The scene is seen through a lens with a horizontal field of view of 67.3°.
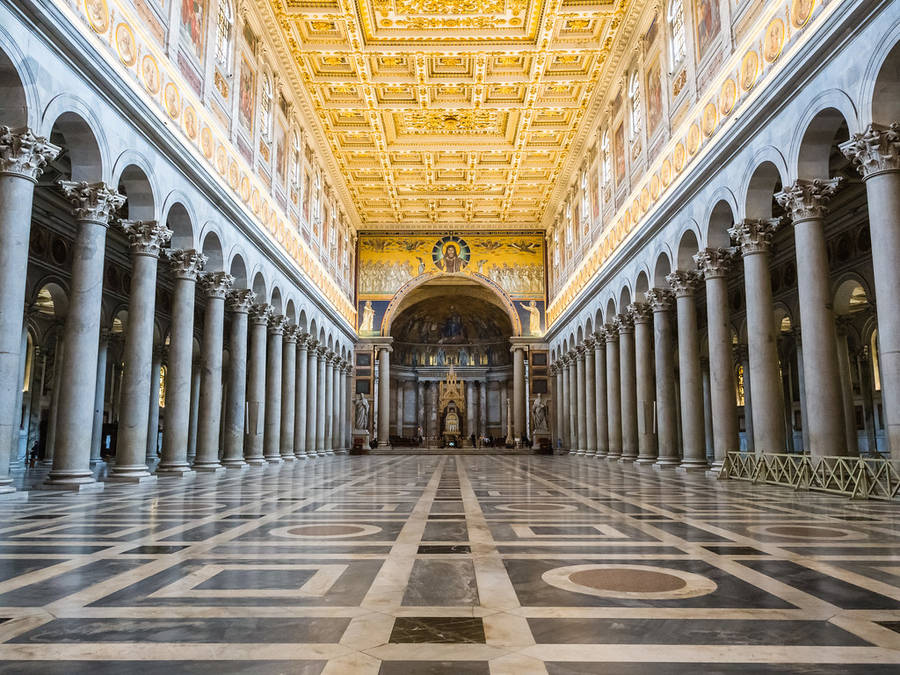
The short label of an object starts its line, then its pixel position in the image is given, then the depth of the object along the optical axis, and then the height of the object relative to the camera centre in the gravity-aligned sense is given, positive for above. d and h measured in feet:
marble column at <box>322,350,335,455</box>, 123.24 +5.50
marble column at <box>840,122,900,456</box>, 34.30 +9.77
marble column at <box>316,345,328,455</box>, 115.03 +4.56
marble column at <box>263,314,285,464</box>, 84.17 +4.77
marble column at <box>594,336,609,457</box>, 97.35 +4.59
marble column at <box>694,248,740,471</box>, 55.47 +6.26
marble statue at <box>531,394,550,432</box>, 142.41 +3.07
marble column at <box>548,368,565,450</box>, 138.92 +5.61
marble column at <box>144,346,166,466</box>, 84.84 +1.13
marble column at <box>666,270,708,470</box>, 61.87 +4.67
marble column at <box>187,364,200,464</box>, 98.54 +2.97
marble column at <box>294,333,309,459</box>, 99.40 +4.69
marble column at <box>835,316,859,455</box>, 79.51 +9.52
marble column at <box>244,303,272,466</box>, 78.07 +5.01
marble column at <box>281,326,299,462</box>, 91.56 +5.73
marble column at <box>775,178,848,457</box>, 41.37 +7.04
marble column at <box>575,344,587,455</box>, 112.37 +5.38
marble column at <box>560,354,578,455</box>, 126.55 +5.44
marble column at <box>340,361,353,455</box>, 140.26 +5.10
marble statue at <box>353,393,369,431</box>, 145.18 +3.37
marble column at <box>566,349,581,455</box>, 120.26 +5.34
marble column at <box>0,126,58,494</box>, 33.86 +9.22
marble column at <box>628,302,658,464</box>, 75.41 +5.47
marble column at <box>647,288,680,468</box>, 69.51 +5.28
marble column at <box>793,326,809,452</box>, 80.65 +6.53
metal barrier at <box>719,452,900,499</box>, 33.27 -2.54
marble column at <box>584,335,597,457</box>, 104.12 +5.13
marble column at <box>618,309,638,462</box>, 83.71 +5.28
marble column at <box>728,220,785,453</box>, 49.03 +6.63
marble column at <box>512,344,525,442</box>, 148.35 +8.58
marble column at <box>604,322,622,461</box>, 89.76 +4.85
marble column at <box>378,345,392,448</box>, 148.44 +9.83
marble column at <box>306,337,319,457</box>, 107.86 +5.74
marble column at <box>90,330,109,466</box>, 72.02 +3.00
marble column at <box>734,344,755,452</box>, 86.39 +6.41
